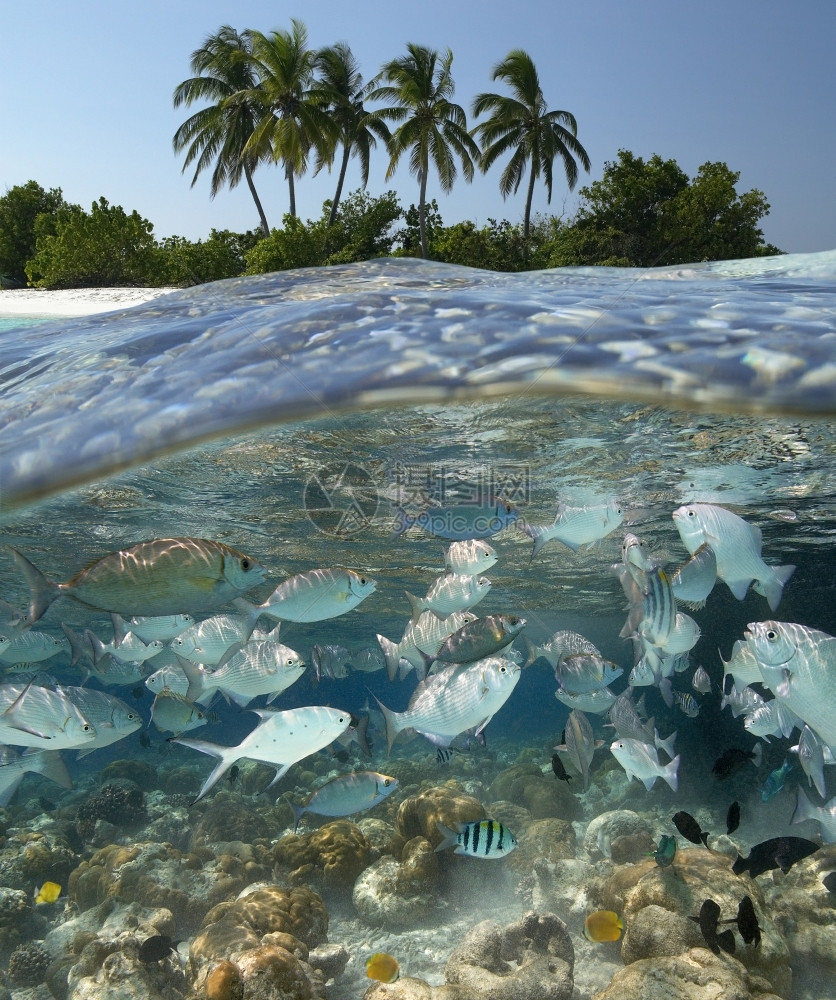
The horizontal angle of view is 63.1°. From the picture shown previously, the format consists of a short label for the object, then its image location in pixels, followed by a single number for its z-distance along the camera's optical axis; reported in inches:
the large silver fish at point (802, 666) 175.5
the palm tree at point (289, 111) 1558.8
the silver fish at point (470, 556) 242.2
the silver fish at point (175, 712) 308.5
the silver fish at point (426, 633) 257.9
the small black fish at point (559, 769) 317.7
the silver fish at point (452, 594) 248.2
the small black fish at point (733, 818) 244.4
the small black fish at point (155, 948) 301.3
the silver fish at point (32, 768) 299.6
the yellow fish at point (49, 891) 365.4
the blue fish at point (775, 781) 311.5
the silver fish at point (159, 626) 276.5
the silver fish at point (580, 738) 284.5
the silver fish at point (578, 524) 253.9
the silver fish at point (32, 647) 349.1
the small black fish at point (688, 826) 258.4
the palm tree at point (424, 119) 1601.9
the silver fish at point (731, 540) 212.1
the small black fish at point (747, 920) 237.8
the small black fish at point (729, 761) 269.9
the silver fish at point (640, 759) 285.6
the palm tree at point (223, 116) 1694.1
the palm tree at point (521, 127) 1712.6
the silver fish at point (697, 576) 221.0
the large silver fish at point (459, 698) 215.9
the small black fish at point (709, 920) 239.6
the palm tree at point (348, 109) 1759.4
